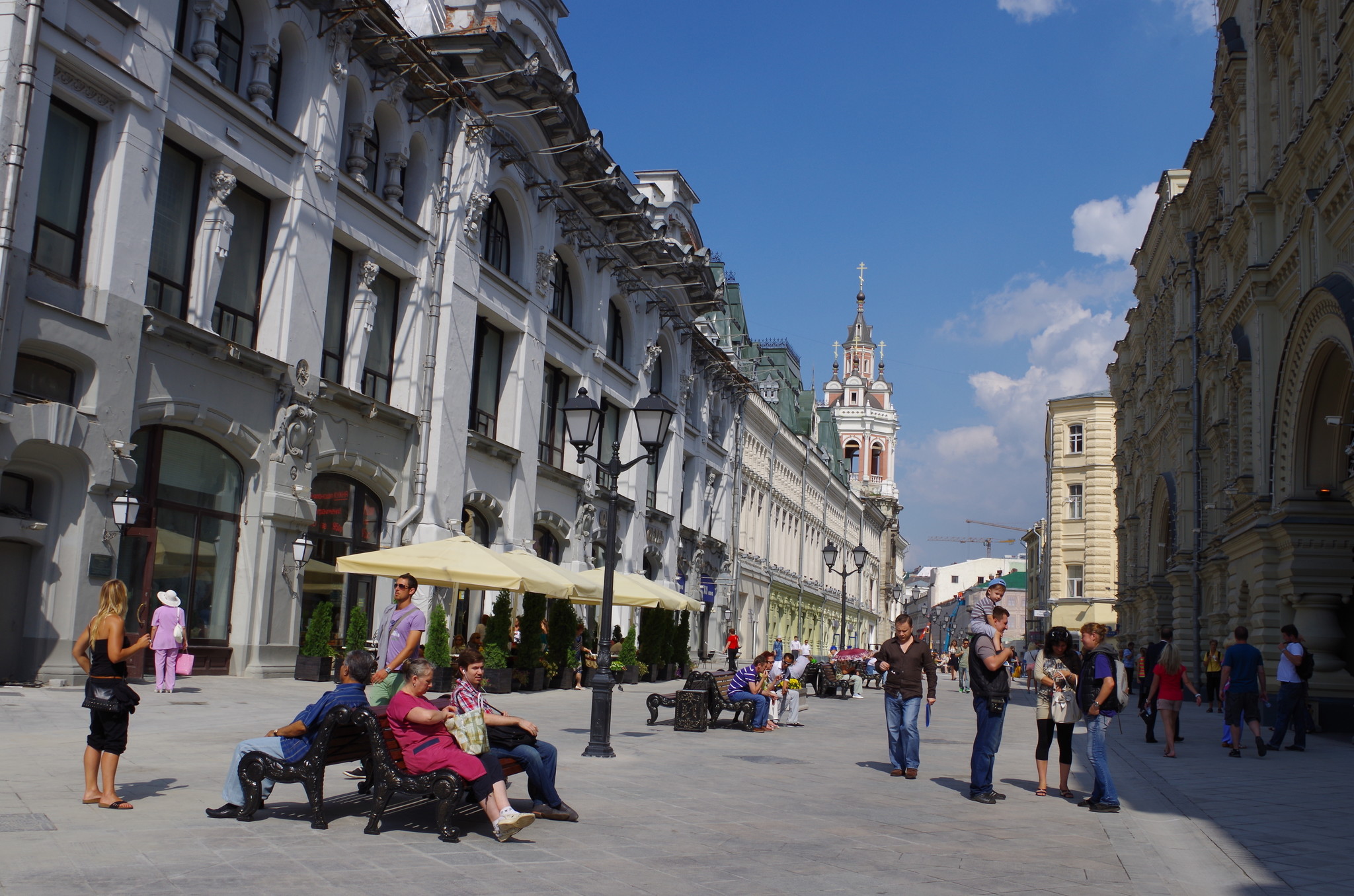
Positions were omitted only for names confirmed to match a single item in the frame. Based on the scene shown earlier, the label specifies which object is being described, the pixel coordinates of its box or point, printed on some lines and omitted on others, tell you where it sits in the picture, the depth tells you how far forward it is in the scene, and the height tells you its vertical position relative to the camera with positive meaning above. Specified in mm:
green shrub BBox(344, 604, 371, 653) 20156 -582
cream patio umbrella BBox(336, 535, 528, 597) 18094 +505
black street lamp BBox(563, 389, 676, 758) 13766 +2068
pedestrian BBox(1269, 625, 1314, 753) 16188 -558
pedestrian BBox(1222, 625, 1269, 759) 16031 -535
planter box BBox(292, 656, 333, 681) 20156 -1280
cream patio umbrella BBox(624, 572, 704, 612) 26359 +342
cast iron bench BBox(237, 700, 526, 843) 7281 -1099
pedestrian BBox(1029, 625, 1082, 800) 10781 -536
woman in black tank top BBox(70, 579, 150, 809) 7734 -712
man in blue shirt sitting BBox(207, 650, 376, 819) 7645 -973
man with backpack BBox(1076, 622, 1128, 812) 10148 -519
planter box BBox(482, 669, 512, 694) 22109 -1447
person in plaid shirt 8156 -1030
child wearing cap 11328 +187
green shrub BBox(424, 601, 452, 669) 21203 -774
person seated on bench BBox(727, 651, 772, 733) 17516 -1046
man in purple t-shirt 9836 -351
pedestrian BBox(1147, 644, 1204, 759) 16188 -629
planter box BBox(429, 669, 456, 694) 20891 -1406
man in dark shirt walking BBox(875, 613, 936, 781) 12234 -704
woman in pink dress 7344 -949
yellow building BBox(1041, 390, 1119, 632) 63281 +6757
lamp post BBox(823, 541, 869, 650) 34281 +1993
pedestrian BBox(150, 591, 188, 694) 16453 -764
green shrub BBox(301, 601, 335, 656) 20359 -661
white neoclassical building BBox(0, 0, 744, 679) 15852 +5103
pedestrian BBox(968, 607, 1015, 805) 10633 -646
